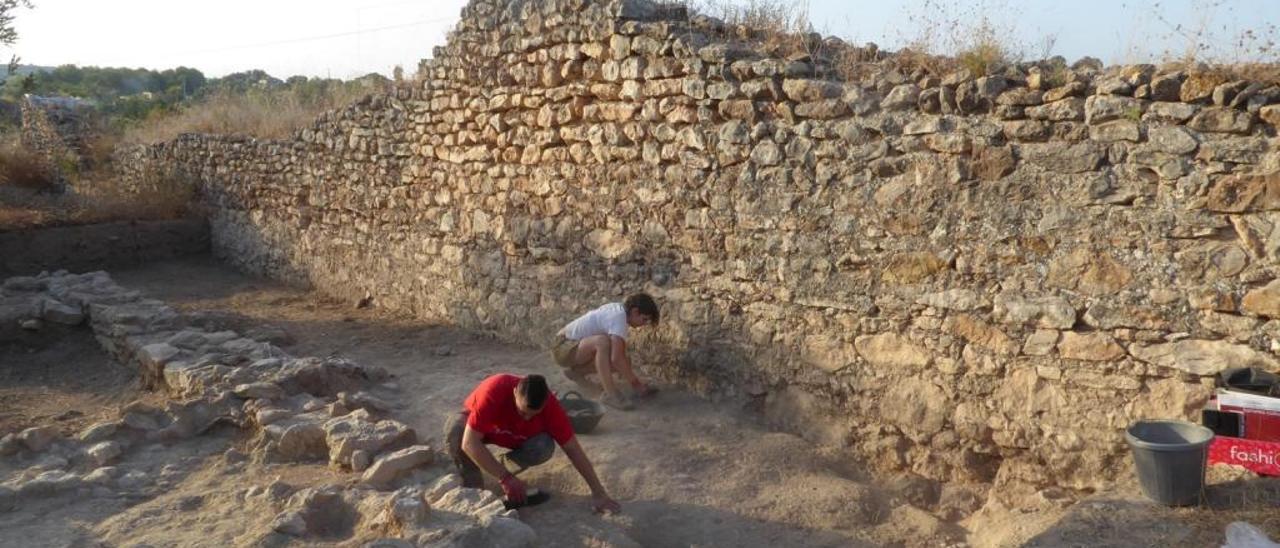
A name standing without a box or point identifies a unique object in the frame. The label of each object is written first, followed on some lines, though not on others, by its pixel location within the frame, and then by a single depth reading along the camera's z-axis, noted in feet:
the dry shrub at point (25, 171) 51.11
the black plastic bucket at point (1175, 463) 13.65
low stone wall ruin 15.02
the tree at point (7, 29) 40.34
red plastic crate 13.85
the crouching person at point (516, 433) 16.21
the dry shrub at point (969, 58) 16.72
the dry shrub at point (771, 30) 19.75
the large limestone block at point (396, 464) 16.85
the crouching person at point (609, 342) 20.72
